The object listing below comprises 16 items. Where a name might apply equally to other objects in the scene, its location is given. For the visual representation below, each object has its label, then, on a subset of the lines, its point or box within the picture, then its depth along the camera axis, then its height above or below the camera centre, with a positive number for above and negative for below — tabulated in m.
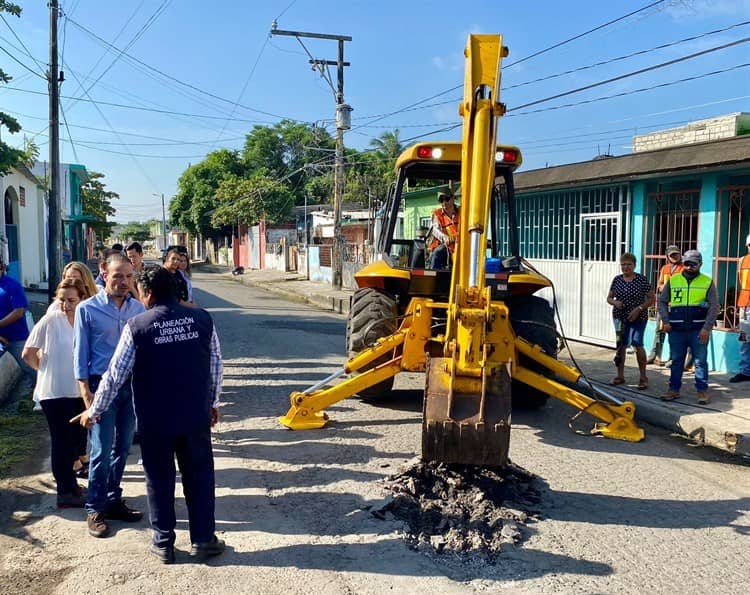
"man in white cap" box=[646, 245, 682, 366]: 8.47 -0.29
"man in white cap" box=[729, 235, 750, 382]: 8.20 -0.80
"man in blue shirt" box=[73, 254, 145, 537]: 4.34 -0.88
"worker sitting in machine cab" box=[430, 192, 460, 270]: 7.32 +0.27
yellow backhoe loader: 4.52 -0.61
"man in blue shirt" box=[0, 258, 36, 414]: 6.28 -0.56
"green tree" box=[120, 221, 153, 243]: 102.15 +3.70
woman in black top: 8.12 -0.63
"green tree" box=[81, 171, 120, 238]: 45.69 +3.77
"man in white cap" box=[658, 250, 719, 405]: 7.27 -0.68
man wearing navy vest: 3.82 -0.83
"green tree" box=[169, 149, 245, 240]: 47.09 +4.75
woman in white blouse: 4.70 -0.93
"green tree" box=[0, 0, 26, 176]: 10.20 +1.94
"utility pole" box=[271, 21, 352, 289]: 22.55 +4.63
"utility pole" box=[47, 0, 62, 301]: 14.78 +2.03
